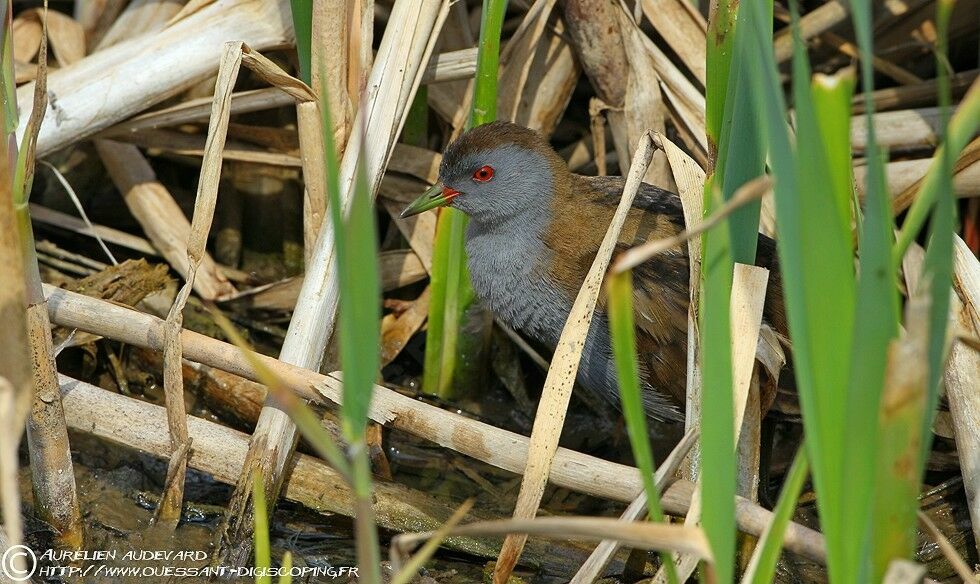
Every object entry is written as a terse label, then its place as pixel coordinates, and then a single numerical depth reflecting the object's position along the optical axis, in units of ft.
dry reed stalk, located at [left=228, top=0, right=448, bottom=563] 15.21
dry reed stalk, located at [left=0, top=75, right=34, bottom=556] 10.73
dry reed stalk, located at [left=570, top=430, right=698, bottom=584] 12.02
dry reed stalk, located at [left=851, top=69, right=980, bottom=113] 21.44
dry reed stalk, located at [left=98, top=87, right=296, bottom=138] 19.69
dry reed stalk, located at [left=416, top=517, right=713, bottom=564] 8.64
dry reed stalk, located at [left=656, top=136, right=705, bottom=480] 13.79
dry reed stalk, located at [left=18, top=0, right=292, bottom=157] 18.88
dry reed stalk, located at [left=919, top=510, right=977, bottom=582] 9.58
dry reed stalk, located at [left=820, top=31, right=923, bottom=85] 22.25
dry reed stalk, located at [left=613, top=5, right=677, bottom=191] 19.60
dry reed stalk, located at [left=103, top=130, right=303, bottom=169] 21.31
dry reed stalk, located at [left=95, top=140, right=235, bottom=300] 21.75
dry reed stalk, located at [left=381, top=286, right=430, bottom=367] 21.57
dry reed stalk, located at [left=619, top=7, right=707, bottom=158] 19.75
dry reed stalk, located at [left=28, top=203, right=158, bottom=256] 21.90
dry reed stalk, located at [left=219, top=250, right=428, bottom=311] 21.63
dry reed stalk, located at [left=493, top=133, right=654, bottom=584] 13.28
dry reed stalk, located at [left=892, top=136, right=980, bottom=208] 18.80
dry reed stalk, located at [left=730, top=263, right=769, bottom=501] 12.57
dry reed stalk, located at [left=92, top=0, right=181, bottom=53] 21.31
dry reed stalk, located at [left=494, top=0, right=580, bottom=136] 20.26
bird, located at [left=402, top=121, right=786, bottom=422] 17.06
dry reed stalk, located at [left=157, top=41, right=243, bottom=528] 14.66
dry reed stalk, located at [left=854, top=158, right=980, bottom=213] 19.06
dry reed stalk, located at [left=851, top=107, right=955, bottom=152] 20.53
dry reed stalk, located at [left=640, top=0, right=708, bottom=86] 20.43
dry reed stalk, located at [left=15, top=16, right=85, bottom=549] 13.03
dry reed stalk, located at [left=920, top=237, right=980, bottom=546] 14.40
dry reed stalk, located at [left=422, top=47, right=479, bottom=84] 18.90
